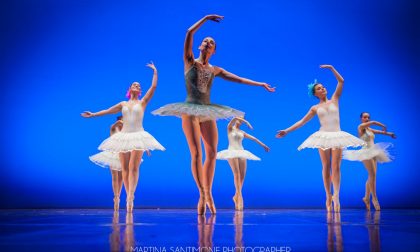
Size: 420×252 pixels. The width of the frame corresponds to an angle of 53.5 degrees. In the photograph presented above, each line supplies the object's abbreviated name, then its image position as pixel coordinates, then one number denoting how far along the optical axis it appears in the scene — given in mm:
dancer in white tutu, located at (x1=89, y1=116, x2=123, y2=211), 5629
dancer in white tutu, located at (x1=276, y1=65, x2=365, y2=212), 4457
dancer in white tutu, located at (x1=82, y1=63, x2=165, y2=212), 4680
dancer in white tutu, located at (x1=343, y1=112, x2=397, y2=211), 5676
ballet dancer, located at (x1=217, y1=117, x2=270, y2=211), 5934
